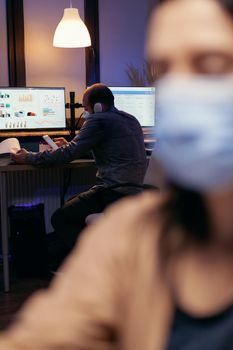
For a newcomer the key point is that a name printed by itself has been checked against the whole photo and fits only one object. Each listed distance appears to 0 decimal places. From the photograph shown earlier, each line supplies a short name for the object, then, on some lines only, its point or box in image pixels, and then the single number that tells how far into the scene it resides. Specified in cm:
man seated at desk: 329
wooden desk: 330
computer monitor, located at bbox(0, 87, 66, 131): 384
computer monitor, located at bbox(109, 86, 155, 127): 407
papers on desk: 340
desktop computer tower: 379
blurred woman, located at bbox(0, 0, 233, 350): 59
